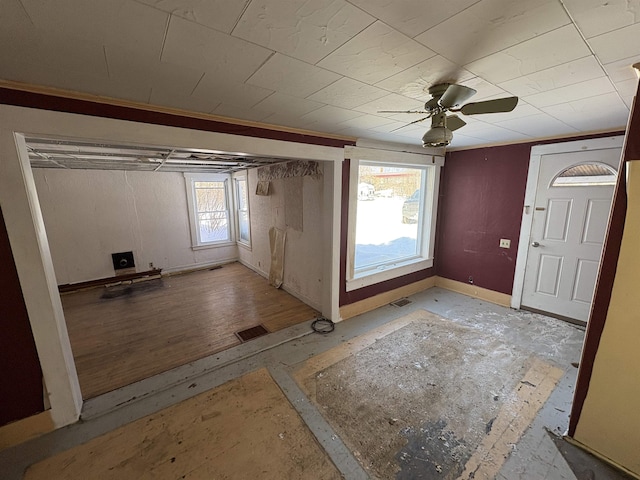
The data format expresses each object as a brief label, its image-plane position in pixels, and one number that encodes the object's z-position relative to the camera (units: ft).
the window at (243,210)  18.45
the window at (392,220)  12.26
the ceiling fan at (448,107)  4.98
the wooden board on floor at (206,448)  5.18
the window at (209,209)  18.66
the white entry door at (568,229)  9.65
